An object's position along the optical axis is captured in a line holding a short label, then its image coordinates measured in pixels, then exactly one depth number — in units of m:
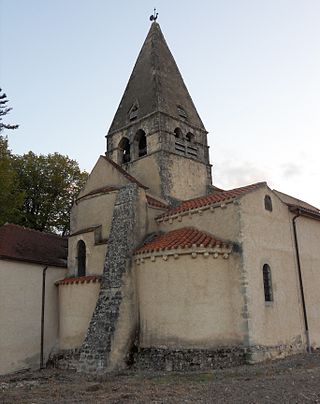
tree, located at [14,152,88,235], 28.69
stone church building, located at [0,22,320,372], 13.49
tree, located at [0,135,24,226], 23.11
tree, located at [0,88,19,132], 20.43
